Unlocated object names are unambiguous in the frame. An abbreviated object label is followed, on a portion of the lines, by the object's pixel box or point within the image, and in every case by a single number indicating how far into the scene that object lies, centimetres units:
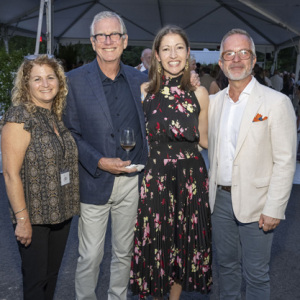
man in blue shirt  291
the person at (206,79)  1146
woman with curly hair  249
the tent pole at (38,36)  824
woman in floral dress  302
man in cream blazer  259
